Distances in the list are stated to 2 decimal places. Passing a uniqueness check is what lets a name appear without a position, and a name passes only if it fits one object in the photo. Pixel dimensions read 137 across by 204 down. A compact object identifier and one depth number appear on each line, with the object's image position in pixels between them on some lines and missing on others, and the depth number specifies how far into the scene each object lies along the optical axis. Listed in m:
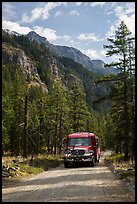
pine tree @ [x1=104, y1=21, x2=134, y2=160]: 30.66
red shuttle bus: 26.23
